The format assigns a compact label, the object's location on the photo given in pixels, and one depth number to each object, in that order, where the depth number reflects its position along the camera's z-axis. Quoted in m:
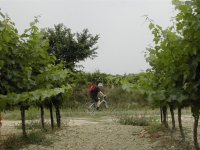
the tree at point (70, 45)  19.44
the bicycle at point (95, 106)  13.81
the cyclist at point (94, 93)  13.88
